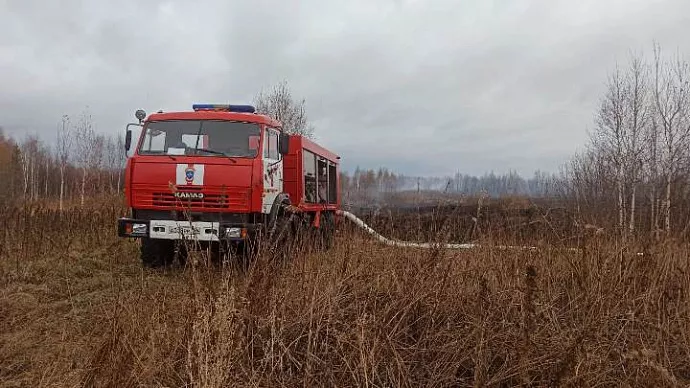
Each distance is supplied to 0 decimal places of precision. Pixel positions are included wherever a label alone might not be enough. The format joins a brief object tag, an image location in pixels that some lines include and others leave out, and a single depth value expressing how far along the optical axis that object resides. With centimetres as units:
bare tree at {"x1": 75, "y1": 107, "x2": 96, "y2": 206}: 2411
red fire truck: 698
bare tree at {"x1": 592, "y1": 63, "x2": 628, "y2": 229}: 1927
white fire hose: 424
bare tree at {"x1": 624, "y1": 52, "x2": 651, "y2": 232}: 1878
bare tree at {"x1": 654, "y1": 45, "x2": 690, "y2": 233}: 1747
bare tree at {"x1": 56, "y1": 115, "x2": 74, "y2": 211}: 2504
